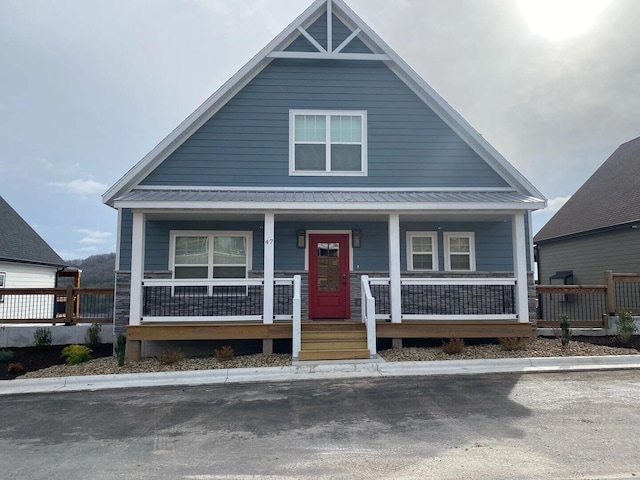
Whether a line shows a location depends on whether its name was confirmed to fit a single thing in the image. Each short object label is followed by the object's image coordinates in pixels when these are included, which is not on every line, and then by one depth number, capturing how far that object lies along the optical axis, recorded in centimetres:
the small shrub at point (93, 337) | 1055
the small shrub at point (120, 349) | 873
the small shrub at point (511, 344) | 911
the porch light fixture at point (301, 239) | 1098
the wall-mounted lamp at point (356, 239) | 1105
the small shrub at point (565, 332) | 943
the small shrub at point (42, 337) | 1055
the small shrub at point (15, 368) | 874
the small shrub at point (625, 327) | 989
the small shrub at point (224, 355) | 882
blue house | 1035
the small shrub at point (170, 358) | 866
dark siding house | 1437
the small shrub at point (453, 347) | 899
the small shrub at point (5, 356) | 950
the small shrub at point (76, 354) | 915
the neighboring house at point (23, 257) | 1850
